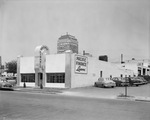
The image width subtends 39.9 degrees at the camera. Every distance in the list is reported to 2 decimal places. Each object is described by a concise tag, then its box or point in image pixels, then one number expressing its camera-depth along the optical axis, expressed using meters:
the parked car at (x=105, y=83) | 28.15
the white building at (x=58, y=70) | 27.88
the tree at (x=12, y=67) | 61.48
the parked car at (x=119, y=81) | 30.47
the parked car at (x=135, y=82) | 31.49
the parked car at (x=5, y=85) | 27.89
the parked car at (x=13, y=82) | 33.64
